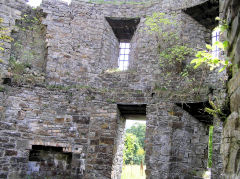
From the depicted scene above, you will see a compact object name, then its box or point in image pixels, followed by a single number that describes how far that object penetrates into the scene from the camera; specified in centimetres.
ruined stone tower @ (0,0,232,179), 734
